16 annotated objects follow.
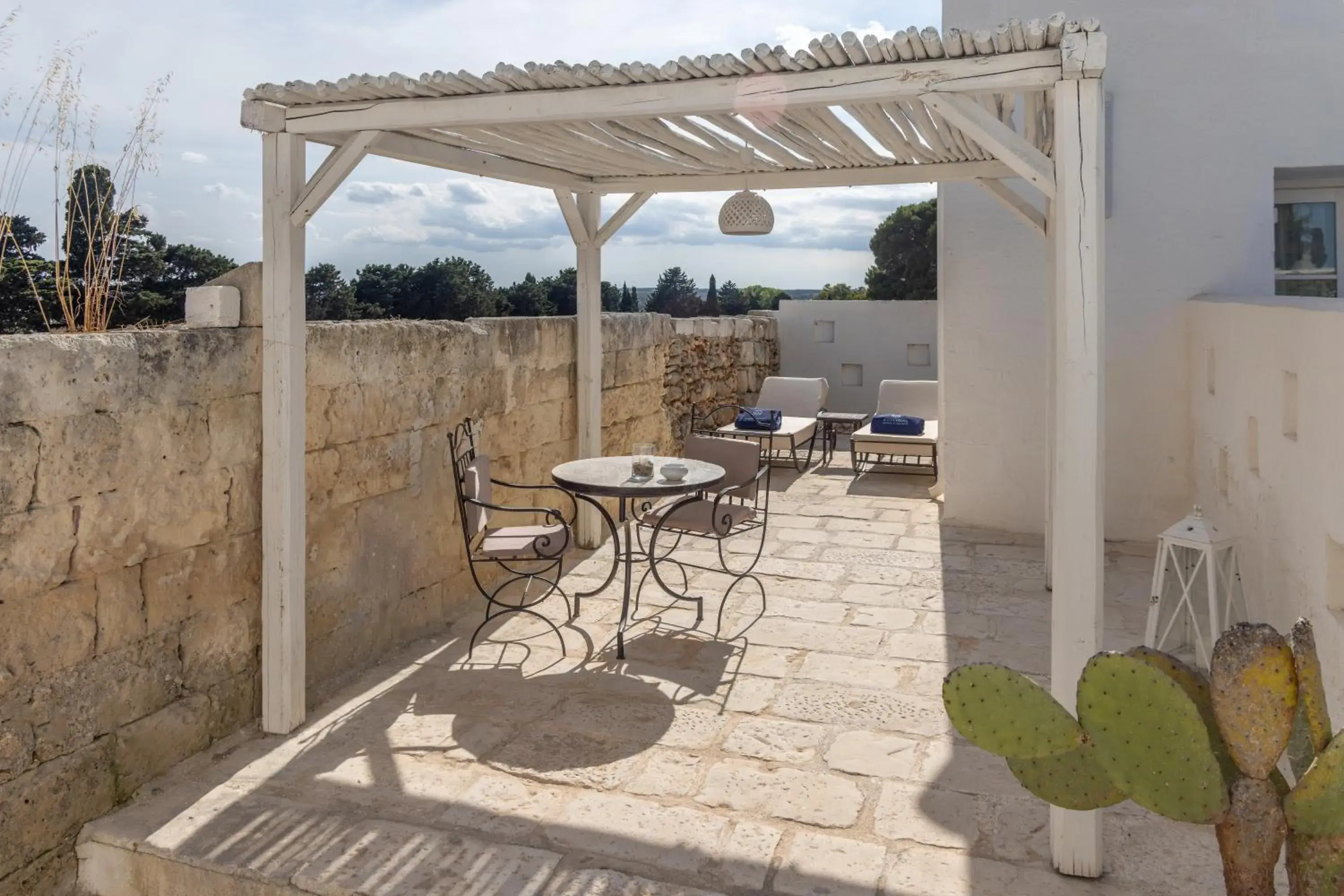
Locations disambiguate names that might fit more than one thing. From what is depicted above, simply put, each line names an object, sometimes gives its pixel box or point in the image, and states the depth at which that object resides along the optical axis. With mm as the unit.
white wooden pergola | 2842
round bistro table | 4445
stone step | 2664
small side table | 9766
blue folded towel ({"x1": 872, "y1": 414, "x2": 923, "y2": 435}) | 8578
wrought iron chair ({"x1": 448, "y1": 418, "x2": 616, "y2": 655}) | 4477
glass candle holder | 4781
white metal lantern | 3811
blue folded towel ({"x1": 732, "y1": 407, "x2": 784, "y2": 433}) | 8727
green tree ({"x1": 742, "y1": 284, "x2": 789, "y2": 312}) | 20219
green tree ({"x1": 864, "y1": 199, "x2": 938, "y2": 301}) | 18328
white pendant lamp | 5016
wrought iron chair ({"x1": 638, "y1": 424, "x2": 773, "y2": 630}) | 4930
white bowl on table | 4680
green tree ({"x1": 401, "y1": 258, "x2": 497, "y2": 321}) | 12406
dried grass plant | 3197
